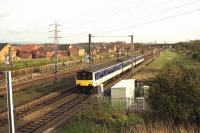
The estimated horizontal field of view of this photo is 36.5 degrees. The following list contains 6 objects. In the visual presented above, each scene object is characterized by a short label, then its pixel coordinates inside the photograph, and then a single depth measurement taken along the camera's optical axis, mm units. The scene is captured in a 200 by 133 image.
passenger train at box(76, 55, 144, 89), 30531
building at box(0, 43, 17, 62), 71438
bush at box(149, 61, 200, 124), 17672
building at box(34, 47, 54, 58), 90100
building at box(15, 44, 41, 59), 85650
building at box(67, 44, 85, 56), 101512
